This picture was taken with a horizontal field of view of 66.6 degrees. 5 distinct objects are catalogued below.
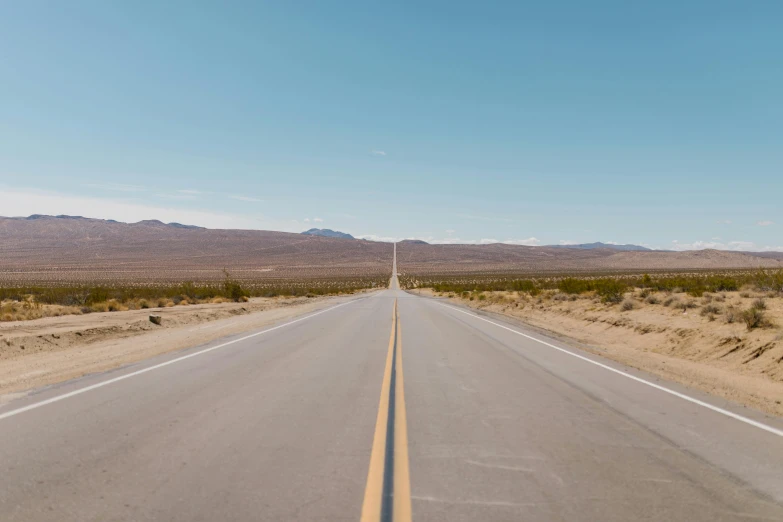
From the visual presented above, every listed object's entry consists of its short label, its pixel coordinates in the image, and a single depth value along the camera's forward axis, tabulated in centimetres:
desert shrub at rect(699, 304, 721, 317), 2003
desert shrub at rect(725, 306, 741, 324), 1767
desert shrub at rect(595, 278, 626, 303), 2975
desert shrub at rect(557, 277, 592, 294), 3809
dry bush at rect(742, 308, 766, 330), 1617
